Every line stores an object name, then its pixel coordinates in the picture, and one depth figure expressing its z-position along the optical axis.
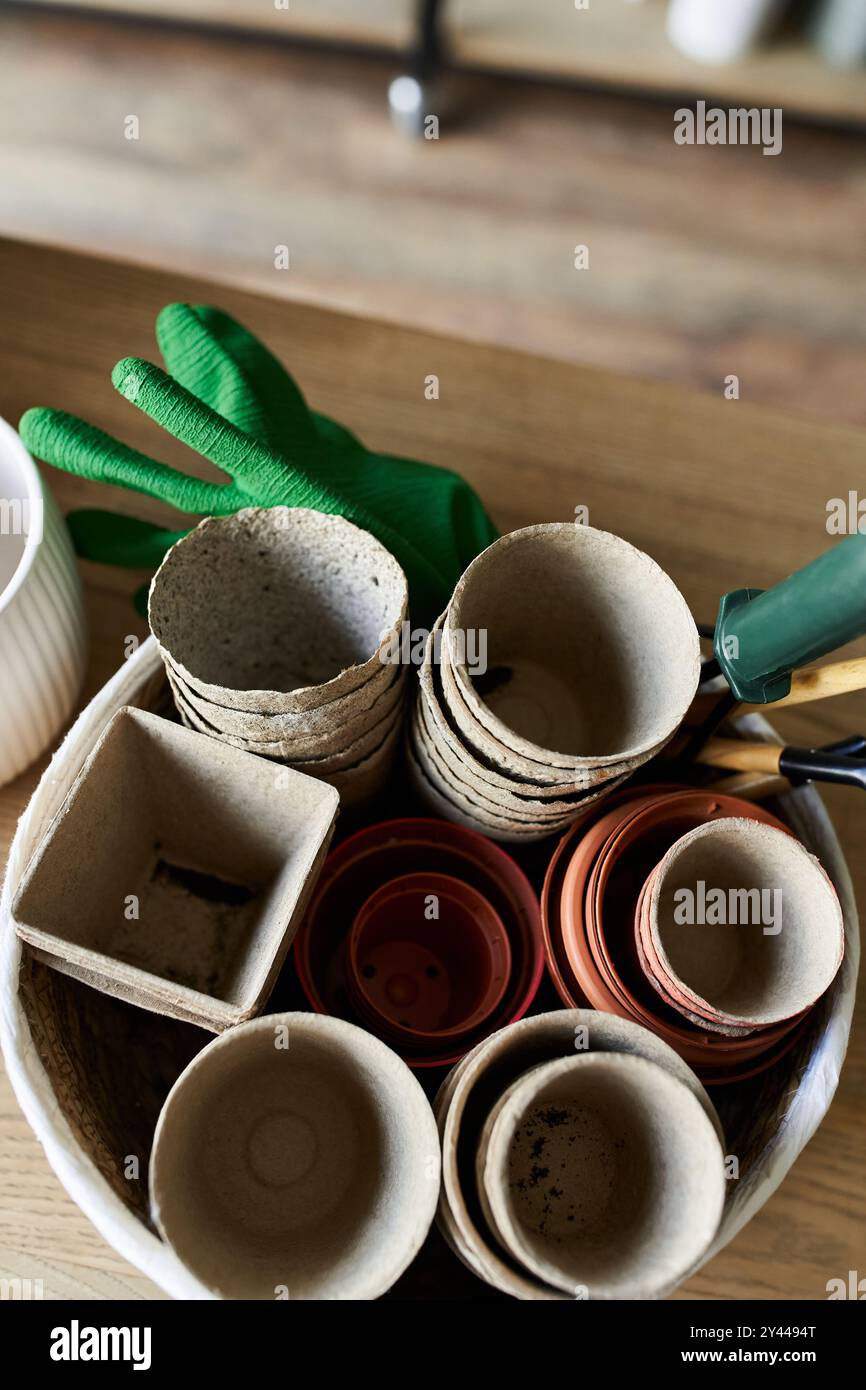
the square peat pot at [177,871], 0.52
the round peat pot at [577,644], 0.55
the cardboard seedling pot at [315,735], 0.55
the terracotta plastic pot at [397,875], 0.62
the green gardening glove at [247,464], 0.58
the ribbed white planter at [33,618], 0.58
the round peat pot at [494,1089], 0.46
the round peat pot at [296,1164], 0.48
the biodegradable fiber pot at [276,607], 0.54
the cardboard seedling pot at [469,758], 0.55
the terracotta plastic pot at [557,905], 0.58
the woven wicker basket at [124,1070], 0.50
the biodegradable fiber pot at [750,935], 0.54
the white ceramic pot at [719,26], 1.83
